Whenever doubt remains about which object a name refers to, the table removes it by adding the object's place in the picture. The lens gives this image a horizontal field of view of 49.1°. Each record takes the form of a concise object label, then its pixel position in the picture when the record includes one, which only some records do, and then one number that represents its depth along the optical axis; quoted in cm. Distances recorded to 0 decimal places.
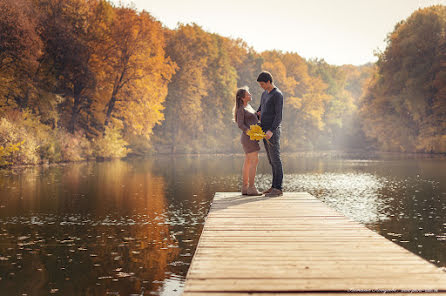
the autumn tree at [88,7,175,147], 3716
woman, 953
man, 926
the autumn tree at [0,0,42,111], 2734
